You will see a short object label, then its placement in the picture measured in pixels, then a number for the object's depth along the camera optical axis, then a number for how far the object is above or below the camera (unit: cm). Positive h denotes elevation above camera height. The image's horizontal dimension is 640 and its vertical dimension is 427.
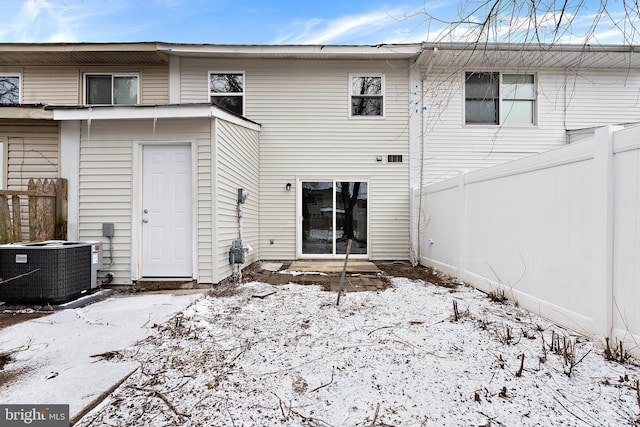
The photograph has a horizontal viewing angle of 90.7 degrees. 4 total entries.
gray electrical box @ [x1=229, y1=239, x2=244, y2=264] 533 -70
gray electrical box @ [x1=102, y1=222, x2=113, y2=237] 486 -27
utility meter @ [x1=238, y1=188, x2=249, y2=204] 578 +33
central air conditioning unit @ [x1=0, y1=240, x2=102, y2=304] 377 -75
